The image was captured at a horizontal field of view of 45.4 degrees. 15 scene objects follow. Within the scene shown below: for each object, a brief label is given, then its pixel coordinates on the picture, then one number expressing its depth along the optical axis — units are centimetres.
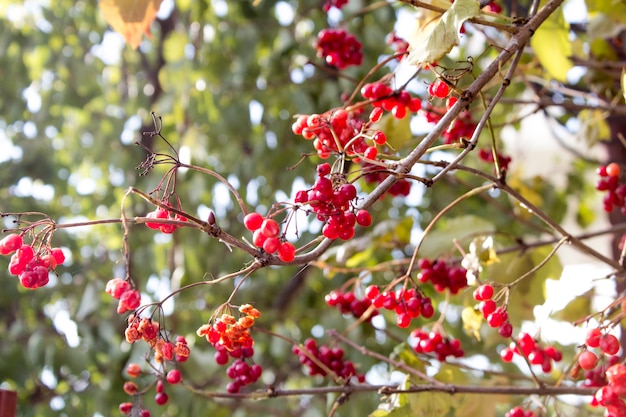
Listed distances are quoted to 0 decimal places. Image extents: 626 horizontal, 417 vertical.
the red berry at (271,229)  61
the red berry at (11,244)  65
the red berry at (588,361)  80
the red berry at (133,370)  96
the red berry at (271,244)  61
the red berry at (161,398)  100
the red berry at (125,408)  91
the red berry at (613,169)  111
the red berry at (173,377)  91
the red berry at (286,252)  61
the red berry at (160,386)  97
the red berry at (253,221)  63
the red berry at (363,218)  73
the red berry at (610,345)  77
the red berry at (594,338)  79
